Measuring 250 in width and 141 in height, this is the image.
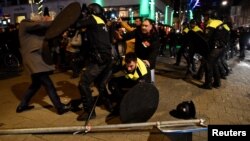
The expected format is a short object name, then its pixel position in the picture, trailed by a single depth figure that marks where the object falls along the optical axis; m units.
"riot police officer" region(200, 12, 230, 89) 6.78
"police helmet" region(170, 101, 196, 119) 4.77
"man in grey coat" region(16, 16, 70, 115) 4.61
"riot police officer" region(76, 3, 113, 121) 4.42
